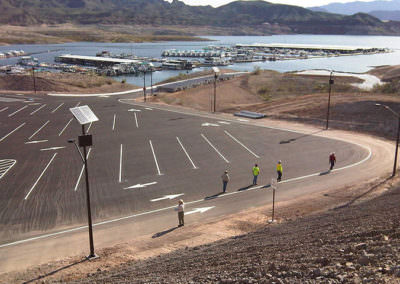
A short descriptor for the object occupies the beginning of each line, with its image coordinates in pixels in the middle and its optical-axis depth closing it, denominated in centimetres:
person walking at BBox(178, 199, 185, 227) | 1733
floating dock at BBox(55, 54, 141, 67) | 12188
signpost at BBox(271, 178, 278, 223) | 1806
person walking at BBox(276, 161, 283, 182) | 2347
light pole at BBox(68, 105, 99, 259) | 1438
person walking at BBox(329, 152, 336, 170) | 2598
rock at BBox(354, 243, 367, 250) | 1033
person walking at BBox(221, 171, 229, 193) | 2164
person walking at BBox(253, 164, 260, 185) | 2267
